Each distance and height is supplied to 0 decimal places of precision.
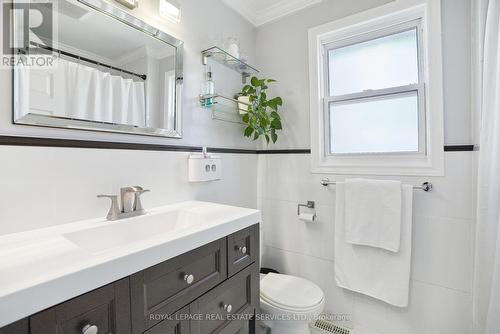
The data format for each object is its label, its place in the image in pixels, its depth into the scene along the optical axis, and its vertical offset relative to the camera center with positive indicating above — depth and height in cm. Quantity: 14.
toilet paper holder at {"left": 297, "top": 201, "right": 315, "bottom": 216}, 183 -31
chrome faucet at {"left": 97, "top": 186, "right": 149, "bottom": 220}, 104 -18
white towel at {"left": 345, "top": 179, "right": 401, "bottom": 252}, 146 -31
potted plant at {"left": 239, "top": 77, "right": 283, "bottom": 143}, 177 +42
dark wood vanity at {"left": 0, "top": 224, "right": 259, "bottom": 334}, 55 -41
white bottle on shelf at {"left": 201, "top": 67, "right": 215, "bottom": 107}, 154 +50
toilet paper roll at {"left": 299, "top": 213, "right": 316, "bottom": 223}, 178 -39
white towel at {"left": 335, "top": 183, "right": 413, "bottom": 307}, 145 -66
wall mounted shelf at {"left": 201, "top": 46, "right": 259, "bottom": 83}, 156 +77
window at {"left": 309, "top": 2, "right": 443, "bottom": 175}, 145 +51
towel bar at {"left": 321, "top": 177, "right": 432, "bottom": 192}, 141 -13
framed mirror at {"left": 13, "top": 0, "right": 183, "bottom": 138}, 89 +42
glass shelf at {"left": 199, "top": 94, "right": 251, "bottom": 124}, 156 +43
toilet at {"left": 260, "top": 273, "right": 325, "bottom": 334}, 131 -79
